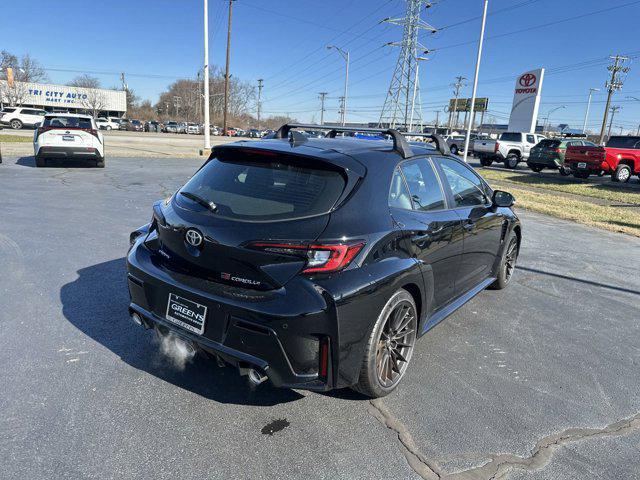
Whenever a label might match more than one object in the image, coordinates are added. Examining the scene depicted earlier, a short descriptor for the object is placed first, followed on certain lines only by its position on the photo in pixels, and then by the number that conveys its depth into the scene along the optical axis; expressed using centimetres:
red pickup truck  1819
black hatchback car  243
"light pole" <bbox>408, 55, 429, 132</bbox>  3846
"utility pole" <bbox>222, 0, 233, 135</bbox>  4644
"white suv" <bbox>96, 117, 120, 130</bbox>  5534
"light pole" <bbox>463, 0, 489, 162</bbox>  2340
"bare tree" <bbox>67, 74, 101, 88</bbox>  9200
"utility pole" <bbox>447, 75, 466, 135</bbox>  8738
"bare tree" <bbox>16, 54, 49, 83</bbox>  7150
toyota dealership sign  3531
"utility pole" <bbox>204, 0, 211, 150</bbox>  1975
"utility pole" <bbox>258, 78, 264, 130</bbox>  10111
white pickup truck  2559
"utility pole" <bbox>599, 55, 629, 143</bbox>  5856
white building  6856
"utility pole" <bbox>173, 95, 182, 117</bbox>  10888
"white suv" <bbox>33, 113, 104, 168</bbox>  1233
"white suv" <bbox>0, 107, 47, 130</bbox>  3900
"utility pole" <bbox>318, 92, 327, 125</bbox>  9989
